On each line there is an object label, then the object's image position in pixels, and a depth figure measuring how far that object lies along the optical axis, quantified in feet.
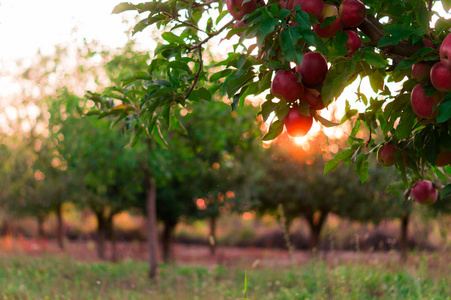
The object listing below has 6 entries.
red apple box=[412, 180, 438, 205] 10.57
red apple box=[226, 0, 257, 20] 8.89
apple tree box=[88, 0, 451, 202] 8.58
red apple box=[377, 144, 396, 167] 9.74
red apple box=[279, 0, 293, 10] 8.78
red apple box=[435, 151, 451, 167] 9.36
